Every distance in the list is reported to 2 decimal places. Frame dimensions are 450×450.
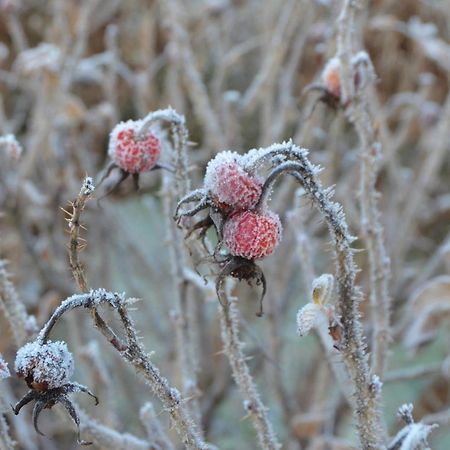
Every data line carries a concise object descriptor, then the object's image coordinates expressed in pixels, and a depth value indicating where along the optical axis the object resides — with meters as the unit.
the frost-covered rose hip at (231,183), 0.69
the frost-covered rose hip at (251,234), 0.69
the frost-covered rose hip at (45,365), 0.68
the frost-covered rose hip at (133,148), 0.75
